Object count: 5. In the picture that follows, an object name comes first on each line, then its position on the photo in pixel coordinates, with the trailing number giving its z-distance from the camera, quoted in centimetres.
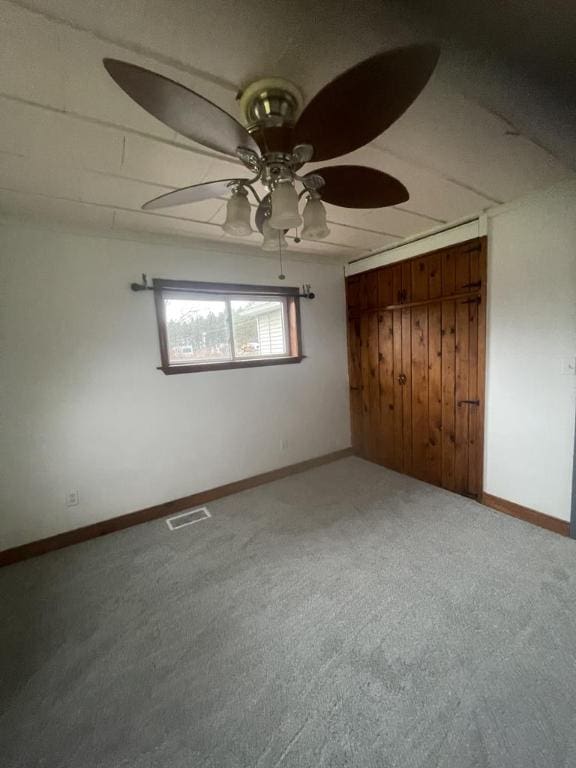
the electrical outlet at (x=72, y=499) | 225
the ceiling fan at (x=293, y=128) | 75
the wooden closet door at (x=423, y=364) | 249
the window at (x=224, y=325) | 262
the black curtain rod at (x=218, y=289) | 246
